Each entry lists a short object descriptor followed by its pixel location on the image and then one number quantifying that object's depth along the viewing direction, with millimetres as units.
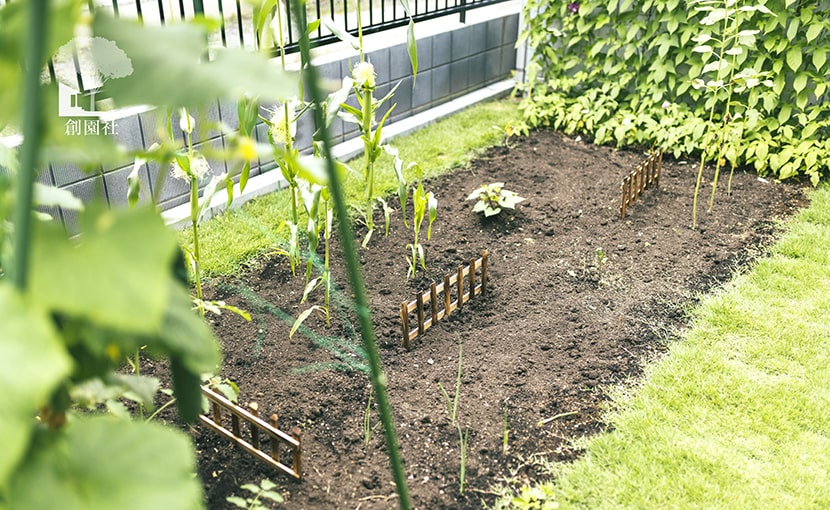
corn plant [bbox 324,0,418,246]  2682
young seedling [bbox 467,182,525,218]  3436
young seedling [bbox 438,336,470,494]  2004
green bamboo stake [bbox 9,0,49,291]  481
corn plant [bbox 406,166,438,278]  2836
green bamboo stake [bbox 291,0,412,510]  625
